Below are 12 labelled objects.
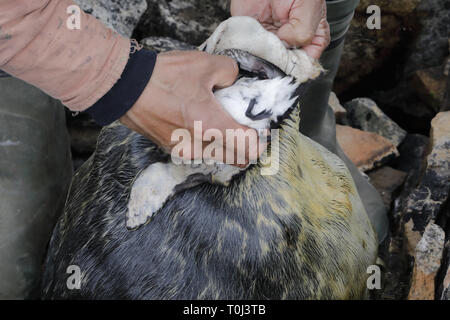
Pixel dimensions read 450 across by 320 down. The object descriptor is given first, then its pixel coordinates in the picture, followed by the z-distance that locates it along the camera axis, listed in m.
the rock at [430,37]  3.12
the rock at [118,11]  2.28
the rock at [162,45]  1.88
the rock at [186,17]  2.62
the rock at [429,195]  2.14
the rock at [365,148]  2.94
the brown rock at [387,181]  2.74
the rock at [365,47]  3.16
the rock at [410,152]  3.05
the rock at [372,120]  3.18
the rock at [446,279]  1.55
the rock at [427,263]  1.79
